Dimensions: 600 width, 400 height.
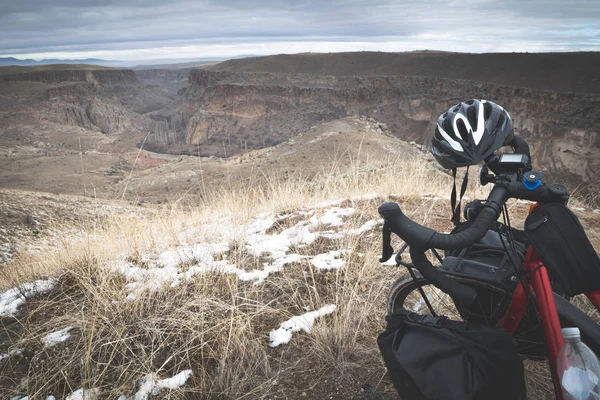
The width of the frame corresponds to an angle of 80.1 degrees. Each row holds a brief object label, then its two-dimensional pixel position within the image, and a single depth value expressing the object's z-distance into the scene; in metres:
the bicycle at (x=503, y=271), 1.19
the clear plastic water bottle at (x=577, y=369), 1.12
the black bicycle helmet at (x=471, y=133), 1.51
